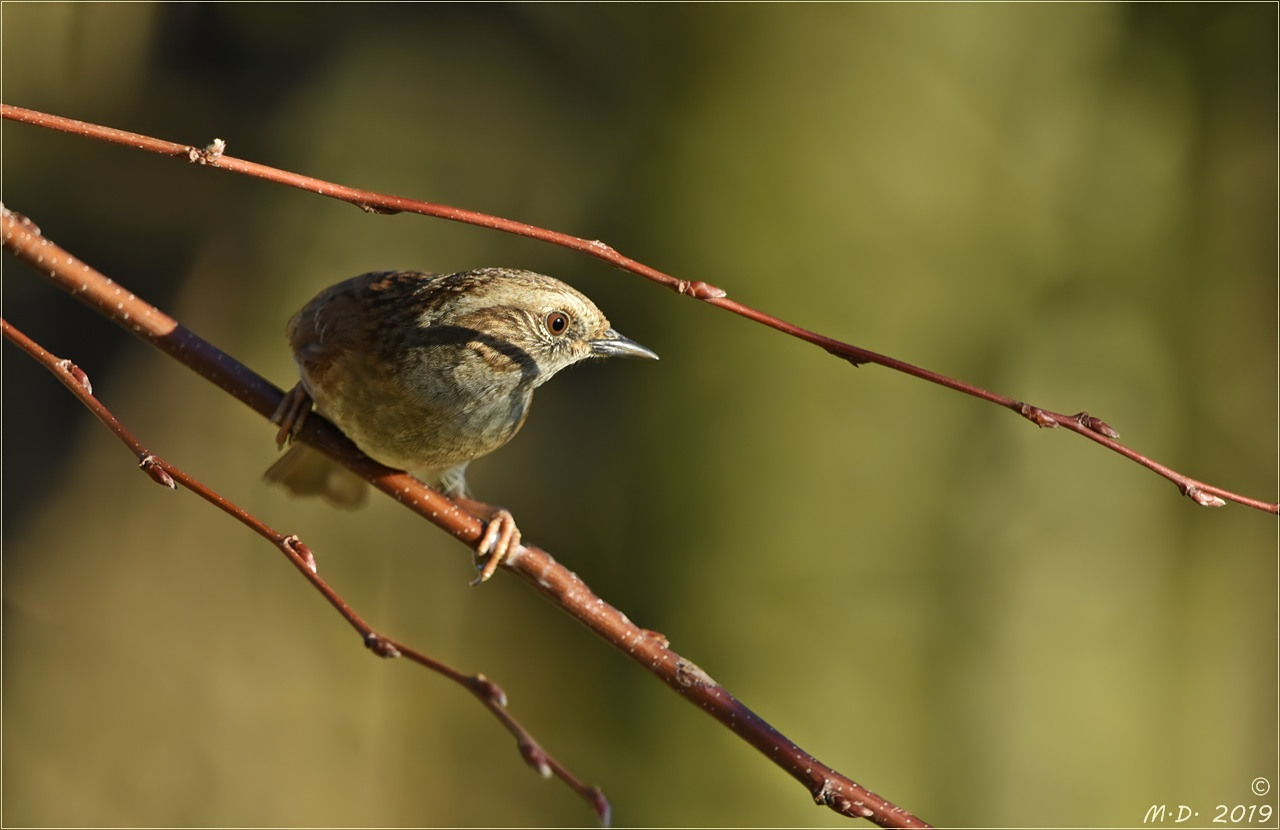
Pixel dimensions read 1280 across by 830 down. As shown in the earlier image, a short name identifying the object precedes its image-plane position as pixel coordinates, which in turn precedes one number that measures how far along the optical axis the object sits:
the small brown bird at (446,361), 4.17
